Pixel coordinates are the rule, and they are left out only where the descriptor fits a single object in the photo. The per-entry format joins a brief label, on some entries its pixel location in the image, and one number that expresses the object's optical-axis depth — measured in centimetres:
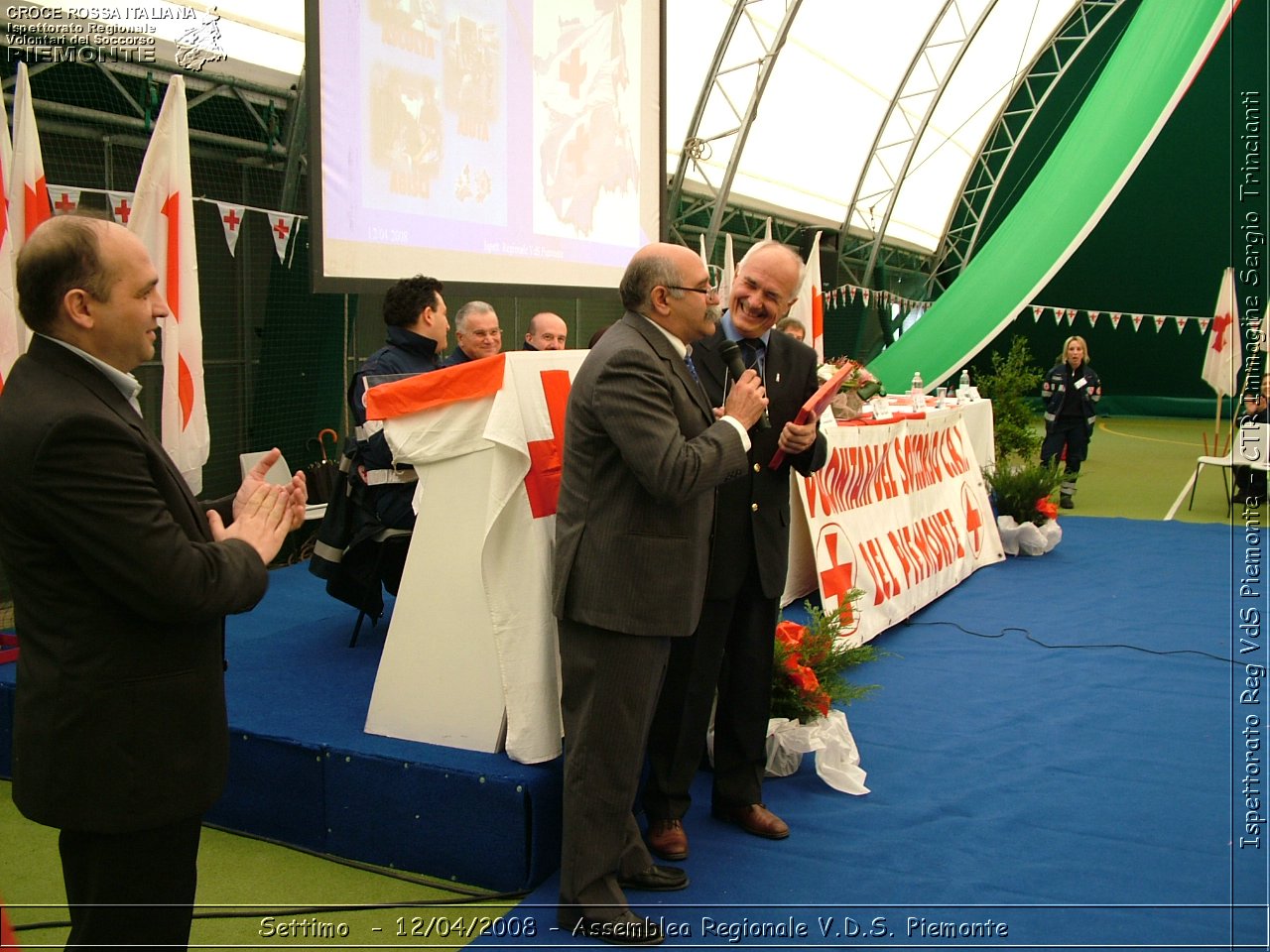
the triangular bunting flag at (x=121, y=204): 603
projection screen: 414
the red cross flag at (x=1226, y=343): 1032
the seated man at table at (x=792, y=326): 648
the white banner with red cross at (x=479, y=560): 285
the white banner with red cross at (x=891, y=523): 520
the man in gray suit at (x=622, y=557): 241
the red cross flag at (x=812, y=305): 904
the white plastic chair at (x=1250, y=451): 843
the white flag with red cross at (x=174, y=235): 496
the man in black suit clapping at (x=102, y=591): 148
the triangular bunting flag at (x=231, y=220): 696
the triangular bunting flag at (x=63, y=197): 563
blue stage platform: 273
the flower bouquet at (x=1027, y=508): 728
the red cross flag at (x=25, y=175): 418
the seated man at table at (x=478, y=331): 456
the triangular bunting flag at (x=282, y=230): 745
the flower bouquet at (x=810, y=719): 350
